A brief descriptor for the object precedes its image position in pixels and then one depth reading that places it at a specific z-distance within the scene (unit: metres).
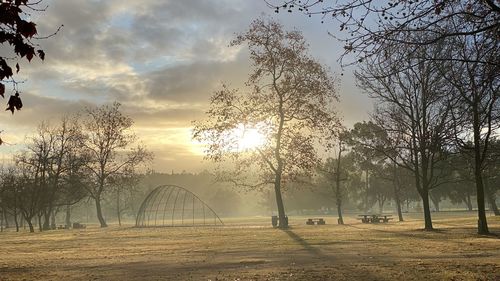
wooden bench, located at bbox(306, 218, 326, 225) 50.62
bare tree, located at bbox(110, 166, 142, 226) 61.09
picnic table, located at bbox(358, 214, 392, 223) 52.35
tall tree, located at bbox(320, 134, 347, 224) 52.41
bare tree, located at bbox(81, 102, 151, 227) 60.28
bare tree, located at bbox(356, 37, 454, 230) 31.76
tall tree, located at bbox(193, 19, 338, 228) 37.25
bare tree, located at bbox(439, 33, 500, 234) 26.03
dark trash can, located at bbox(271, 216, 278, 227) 44.11
